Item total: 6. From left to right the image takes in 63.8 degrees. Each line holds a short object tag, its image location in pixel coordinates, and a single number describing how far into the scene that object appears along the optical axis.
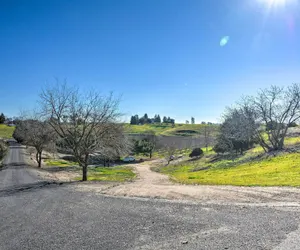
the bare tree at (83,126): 19.23
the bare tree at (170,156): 54.14
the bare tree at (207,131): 68.16
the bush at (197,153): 53.41
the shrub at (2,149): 43.06
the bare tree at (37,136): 35.31
